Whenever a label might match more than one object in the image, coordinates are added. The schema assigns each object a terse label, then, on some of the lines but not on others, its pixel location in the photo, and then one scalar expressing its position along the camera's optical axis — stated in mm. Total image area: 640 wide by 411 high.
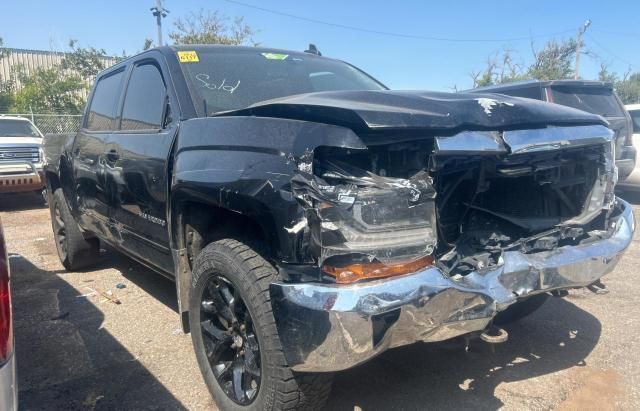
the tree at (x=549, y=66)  32312
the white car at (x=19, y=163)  9773
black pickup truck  1981
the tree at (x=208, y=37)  26203
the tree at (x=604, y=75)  37209
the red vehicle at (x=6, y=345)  1572
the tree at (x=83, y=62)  28766
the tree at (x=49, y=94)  23109
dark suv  7066
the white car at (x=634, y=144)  8500
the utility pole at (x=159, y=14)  24219
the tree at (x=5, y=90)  23062
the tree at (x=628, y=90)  37081
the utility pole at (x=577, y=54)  33000
